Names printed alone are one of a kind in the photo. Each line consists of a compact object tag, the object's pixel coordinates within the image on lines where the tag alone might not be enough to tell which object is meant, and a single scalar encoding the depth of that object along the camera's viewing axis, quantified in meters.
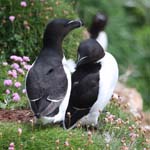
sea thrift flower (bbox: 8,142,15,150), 16.30
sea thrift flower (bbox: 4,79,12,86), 19.91
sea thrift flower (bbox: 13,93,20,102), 19.45
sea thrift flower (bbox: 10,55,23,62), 21.26
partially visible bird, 24.97
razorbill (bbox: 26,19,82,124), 17.11
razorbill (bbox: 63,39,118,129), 18.28
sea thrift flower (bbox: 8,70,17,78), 20.27
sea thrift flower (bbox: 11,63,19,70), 20.97
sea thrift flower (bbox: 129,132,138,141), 17.62
